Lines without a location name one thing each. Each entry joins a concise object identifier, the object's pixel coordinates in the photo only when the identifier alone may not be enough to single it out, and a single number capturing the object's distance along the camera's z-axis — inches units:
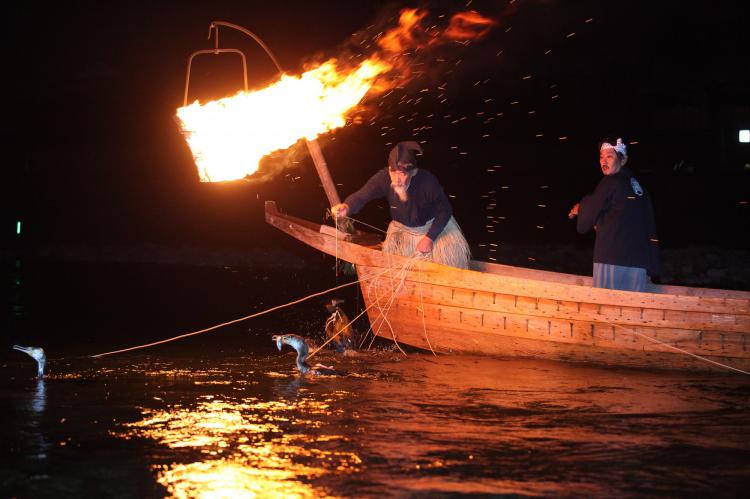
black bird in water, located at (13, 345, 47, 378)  345.4
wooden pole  444.8
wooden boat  362.6
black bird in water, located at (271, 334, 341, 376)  358.5
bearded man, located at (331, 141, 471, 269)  401.7
